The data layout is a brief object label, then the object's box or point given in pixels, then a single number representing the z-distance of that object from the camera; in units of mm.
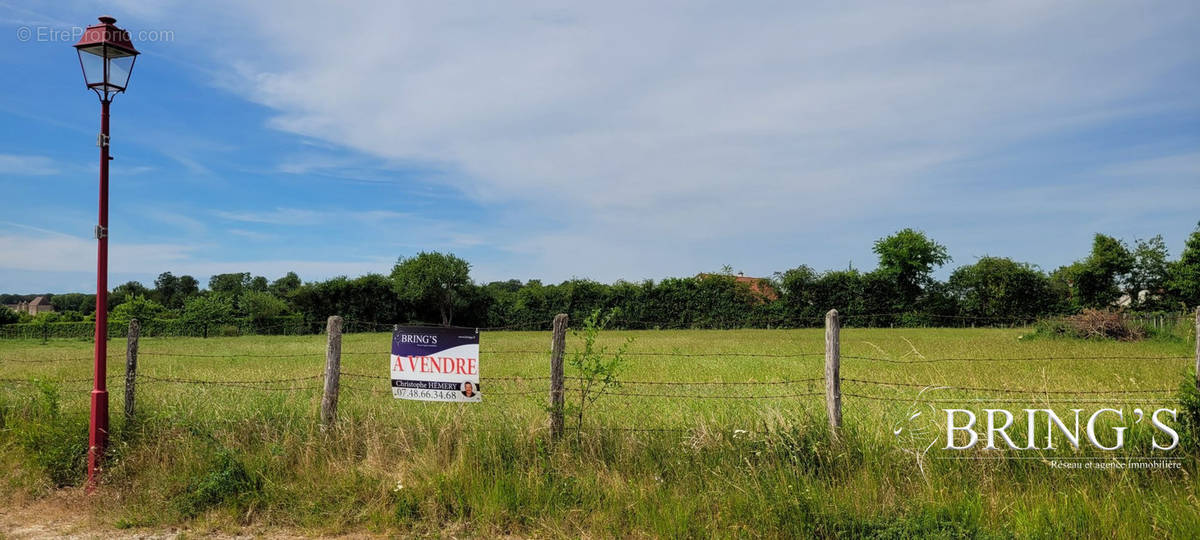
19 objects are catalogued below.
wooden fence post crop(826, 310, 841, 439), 5918
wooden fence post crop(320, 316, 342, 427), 6559
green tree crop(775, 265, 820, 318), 43688
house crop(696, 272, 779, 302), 46581
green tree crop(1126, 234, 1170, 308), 50938
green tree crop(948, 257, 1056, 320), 47031
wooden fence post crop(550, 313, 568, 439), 6078
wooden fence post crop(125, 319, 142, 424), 7129
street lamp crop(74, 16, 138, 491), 6637
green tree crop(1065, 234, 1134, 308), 50031
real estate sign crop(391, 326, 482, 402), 6785
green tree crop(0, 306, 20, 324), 49375
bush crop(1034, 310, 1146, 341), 23141
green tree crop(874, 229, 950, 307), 68438
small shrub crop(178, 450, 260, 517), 5871
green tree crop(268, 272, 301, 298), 93075
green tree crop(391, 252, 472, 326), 57094
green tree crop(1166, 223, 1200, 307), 43938
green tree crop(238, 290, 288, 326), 49819
